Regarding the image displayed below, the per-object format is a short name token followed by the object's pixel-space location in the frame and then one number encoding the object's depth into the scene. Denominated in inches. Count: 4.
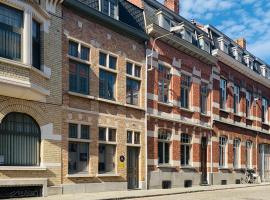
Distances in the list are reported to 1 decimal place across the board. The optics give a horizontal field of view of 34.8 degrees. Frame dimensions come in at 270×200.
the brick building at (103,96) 745.0
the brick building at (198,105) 965.2
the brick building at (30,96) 610.2
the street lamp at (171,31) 949.8
